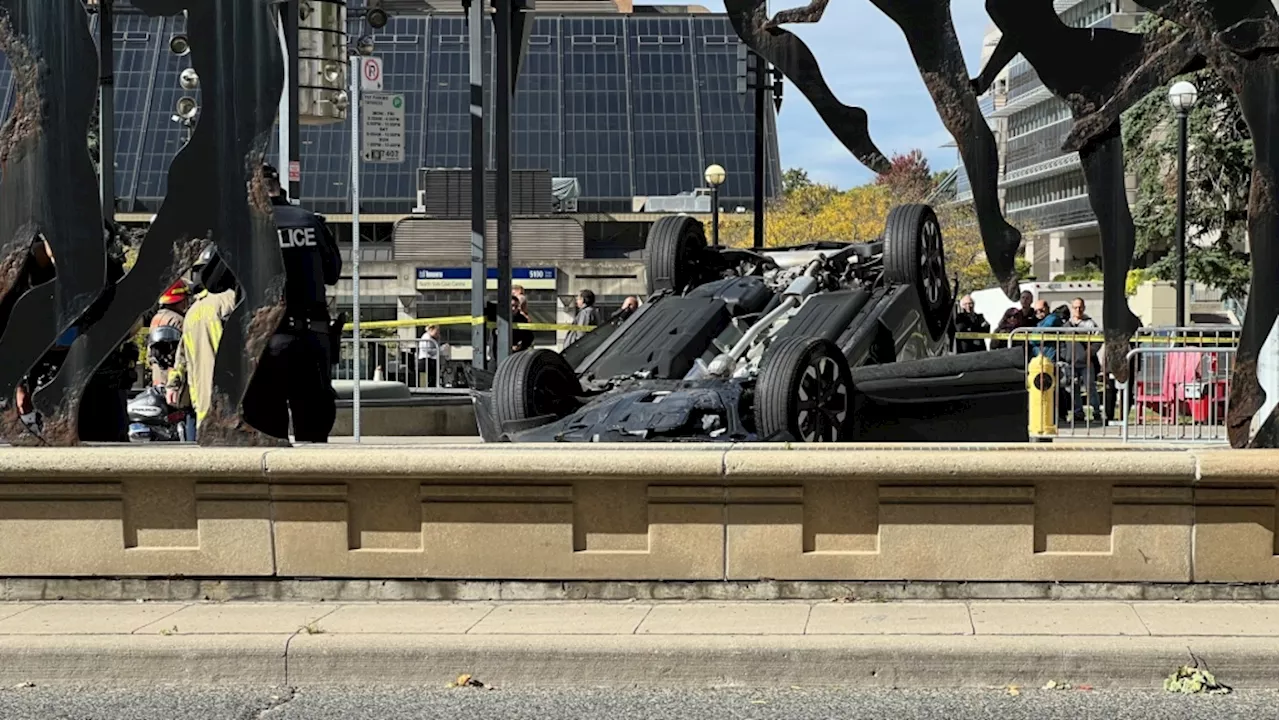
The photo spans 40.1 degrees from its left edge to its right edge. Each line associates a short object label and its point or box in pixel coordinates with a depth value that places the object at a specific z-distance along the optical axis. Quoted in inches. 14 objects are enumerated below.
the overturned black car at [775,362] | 465.4
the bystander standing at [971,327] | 694.5
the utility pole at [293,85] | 735.1
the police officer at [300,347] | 372.2
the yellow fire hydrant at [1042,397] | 654.5
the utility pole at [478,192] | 717.9
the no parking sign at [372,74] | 755.4
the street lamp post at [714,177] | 1165.8
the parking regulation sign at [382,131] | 672.4
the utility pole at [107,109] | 697.6
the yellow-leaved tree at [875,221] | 2188.7
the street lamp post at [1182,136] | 801.6
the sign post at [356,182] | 571.2
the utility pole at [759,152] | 839.7
